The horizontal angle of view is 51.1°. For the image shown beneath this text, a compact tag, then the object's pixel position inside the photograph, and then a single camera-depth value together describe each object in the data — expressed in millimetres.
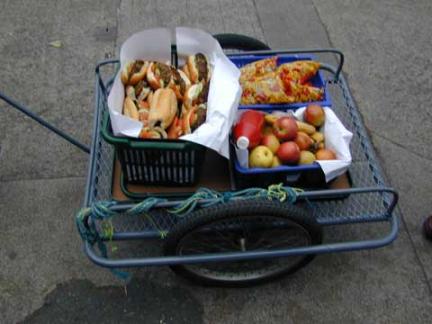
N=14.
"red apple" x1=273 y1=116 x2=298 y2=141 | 2090
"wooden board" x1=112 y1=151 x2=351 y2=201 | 2113
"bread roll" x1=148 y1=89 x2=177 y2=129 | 1972
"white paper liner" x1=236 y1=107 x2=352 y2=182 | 1995
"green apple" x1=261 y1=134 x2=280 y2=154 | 2074
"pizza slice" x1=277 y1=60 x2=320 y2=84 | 2352
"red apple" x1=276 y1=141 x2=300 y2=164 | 2000
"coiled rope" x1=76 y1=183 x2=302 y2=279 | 1800
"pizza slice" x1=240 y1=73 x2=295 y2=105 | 2295
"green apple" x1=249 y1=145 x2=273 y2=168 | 2010
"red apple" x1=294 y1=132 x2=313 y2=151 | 2111
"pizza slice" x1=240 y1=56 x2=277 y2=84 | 2379
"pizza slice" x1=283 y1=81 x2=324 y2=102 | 2324
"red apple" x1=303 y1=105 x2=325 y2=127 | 2201
